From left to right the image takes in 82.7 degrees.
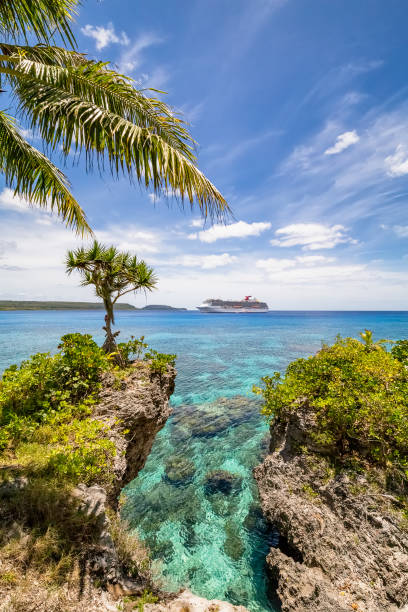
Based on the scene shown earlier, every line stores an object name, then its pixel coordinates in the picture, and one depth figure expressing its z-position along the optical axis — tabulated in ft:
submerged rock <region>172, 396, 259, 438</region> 39.75
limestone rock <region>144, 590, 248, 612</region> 10.85
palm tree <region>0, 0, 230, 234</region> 11.83
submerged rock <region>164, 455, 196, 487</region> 29.07
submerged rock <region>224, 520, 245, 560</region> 19.90
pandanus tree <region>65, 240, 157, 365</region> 25.07
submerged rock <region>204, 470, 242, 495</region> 27.34
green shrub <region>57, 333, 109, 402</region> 20.16
